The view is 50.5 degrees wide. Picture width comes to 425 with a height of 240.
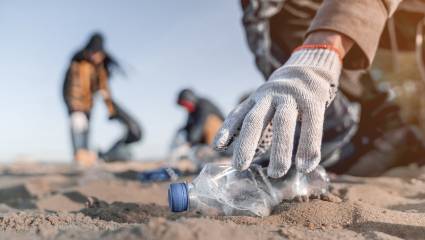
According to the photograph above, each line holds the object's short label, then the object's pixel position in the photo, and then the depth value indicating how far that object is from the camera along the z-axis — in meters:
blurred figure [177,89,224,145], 5.61
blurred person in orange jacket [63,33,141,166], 5.73
